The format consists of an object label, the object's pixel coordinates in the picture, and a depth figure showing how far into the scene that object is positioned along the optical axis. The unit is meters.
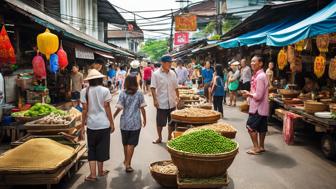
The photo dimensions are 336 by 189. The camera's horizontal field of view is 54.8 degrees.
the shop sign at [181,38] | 31.98
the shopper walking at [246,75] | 13.81
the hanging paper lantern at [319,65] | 8.88
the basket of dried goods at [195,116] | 6.61
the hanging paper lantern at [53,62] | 10.29
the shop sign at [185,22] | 23.94
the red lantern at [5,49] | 7.28
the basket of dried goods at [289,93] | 9.73
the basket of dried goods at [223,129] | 6.10
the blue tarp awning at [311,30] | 6.41
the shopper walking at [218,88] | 11.44
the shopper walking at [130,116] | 6.16
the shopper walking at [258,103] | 7.01
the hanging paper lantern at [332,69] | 8.77
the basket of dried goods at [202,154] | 4.46
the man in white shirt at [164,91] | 7.86
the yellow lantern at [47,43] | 8.38
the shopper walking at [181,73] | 17.38
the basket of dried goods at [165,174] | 5.14
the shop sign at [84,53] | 12.58
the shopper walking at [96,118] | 5.63
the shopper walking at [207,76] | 14.56
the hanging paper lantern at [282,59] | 11.30
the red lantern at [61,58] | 10.62
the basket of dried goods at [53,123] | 6.36
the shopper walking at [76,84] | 12.09
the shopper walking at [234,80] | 14.55
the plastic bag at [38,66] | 9.40
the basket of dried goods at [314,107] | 7.62
